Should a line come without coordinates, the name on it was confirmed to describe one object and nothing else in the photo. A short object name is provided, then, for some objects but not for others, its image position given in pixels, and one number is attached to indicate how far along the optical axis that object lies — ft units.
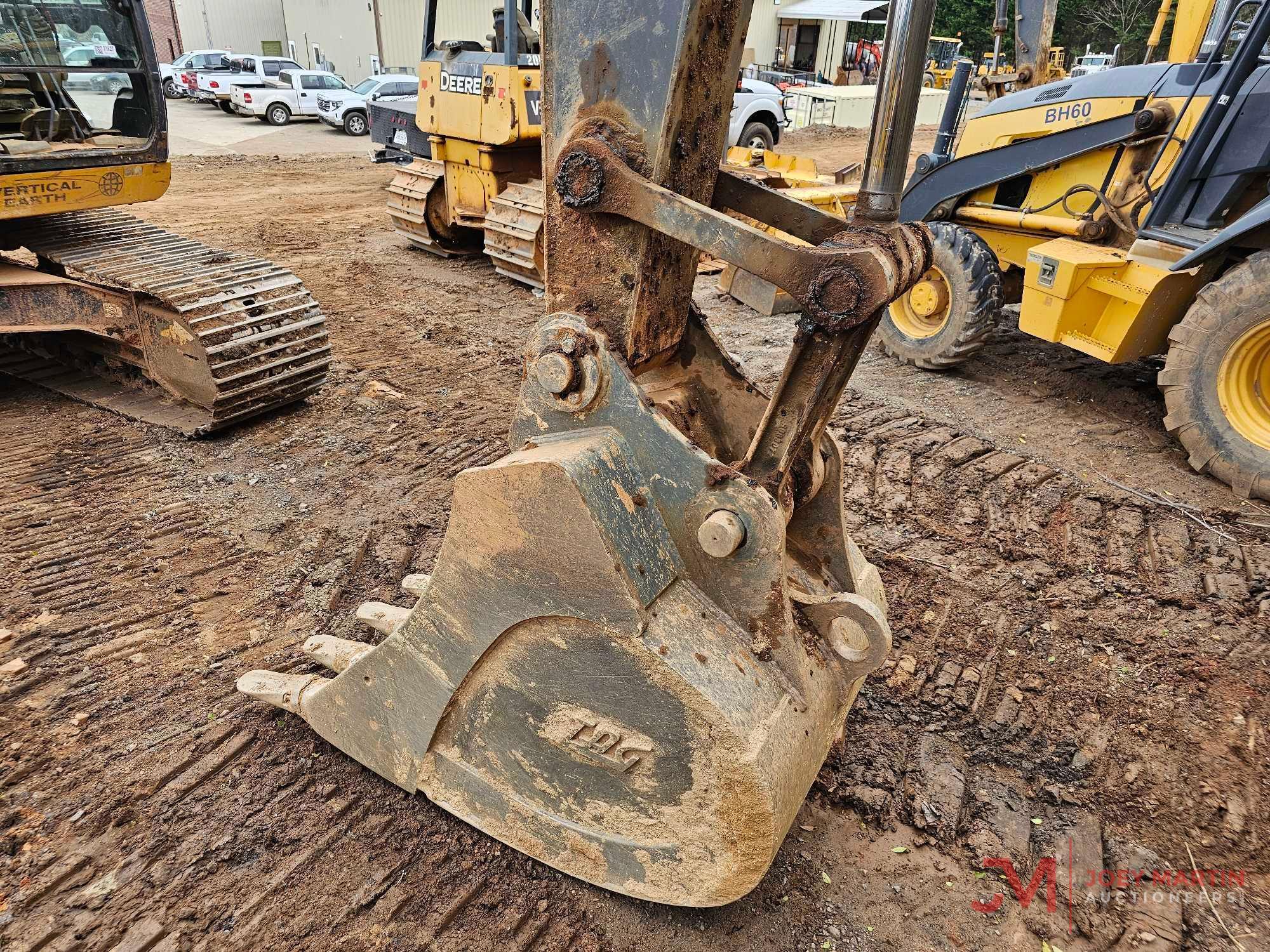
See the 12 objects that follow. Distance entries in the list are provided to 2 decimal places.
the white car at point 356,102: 62.16
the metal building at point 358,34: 90.17
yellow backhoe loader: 14.74
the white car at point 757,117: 45.88
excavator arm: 5.67
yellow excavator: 14.97
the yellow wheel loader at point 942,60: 83.87
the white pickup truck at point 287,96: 67.72
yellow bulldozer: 25.72
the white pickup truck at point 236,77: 70.85
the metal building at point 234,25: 101.04
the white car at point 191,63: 76.54
